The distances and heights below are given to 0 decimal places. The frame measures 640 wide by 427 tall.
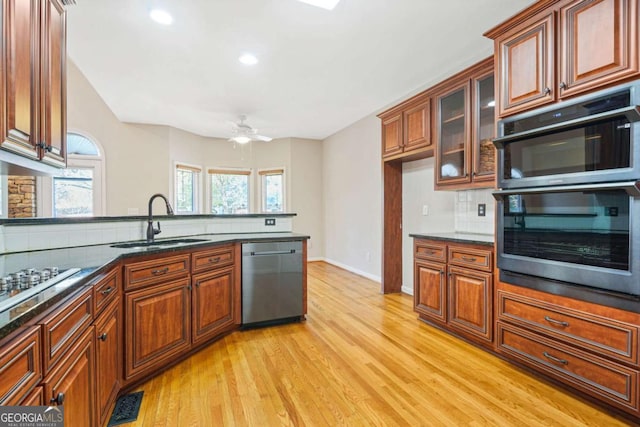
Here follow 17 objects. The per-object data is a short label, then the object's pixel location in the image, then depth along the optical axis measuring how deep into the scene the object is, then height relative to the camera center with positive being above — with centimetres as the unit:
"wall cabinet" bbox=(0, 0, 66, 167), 125 +62
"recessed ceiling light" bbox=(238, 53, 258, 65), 312 +156
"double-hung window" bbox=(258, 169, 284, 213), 673 +47
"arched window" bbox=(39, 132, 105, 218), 485 +43
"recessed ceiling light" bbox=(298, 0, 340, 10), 227 +153
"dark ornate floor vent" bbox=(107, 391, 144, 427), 169 -113
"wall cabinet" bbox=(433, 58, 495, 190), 272 +78
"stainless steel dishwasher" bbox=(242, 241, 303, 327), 290 -68
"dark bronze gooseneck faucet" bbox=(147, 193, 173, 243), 252 -15
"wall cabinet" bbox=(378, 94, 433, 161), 341 +96
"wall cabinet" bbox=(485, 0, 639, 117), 162 +96
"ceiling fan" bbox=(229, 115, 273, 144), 457 +125
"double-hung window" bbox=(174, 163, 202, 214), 598 +45
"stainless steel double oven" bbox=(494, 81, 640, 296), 160 +11
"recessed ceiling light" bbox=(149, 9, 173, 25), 240 +154
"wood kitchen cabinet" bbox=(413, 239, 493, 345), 246 -67
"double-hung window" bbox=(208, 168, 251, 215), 657 +45
